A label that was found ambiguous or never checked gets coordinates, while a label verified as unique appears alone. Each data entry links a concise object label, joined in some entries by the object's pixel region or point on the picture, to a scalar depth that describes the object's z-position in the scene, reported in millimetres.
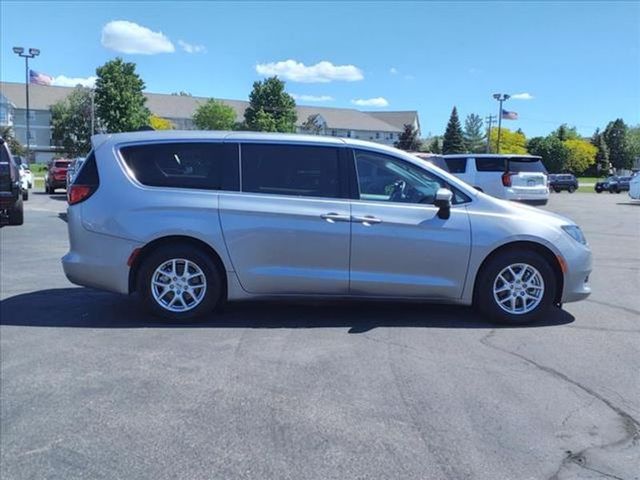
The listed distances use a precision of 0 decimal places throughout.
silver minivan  5750
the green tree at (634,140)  59894
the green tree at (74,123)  83250
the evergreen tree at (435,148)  94588
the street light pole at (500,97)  65688
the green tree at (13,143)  59759
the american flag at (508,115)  67625
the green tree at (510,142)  101281
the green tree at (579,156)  84500
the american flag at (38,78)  54566
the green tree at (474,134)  112812
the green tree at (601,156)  83125
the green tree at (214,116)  93938
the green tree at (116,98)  77562
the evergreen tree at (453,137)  101875
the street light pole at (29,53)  53938
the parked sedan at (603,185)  50688
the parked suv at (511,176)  17762
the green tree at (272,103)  90250
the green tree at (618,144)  67575
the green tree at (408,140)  97062
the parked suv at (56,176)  27188
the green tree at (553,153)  83562
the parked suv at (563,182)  50594
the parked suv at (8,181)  12500
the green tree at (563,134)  95356
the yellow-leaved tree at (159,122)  89750
